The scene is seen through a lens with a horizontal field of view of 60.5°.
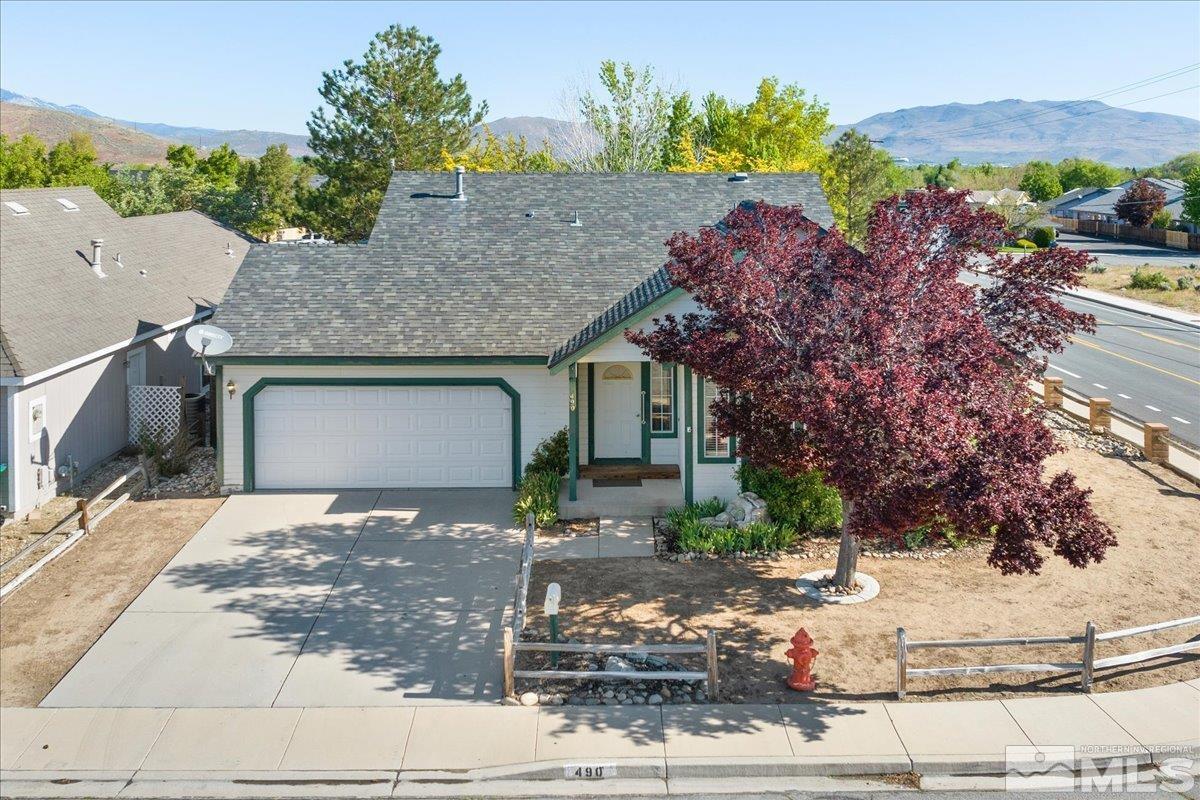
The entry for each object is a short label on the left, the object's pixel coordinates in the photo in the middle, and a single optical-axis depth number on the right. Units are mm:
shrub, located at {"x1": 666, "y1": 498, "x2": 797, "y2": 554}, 16188
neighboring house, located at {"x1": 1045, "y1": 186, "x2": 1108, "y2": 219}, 92500
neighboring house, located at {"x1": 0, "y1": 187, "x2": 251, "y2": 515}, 17625
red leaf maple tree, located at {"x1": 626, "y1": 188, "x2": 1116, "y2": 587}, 11695
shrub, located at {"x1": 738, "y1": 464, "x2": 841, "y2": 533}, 16875
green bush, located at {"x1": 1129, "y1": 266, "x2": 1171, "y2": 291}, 50812
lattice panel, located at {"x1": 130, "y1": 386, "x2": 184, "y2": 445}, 21500
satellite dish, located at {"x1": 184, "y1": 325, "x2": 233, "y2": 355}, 18422
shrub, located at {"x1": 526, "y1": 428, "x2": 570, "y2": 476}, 19109
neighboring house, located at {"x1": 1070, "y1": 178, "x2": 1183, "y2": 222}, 82938
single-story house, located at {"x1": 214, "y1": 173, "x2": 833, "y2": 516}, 19047
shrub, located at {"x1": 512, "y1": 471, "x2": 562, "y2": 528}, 17453
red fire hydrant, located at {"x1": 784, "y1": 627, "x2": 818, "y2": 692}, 11773
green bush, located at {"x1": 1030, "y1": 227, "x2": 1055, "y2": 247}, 68812
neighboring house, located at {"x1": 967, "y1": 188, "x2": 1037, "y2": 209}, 83725
